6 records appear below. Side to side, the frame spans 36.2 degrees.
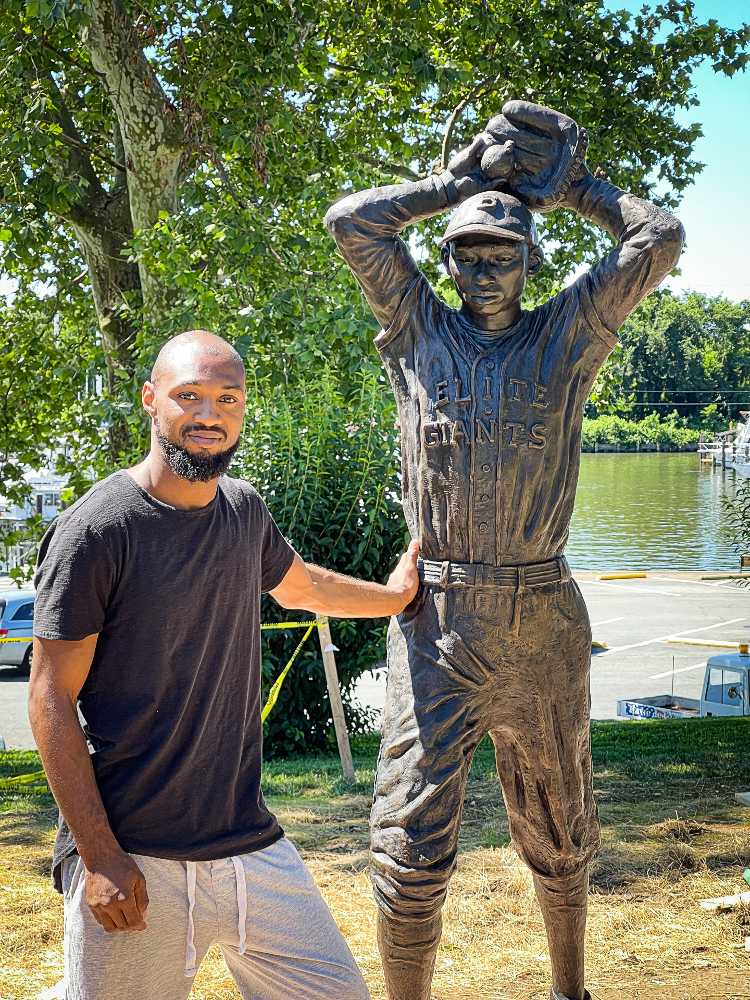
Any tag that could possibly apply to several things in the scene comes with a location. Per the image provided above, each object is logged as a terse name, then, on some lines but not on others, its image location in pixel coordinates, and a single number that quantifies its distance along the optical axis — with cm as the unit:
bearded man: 228
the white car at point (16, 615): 1468
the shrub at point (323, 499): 835
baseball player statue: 320
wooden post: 700
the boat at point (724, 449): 5273
